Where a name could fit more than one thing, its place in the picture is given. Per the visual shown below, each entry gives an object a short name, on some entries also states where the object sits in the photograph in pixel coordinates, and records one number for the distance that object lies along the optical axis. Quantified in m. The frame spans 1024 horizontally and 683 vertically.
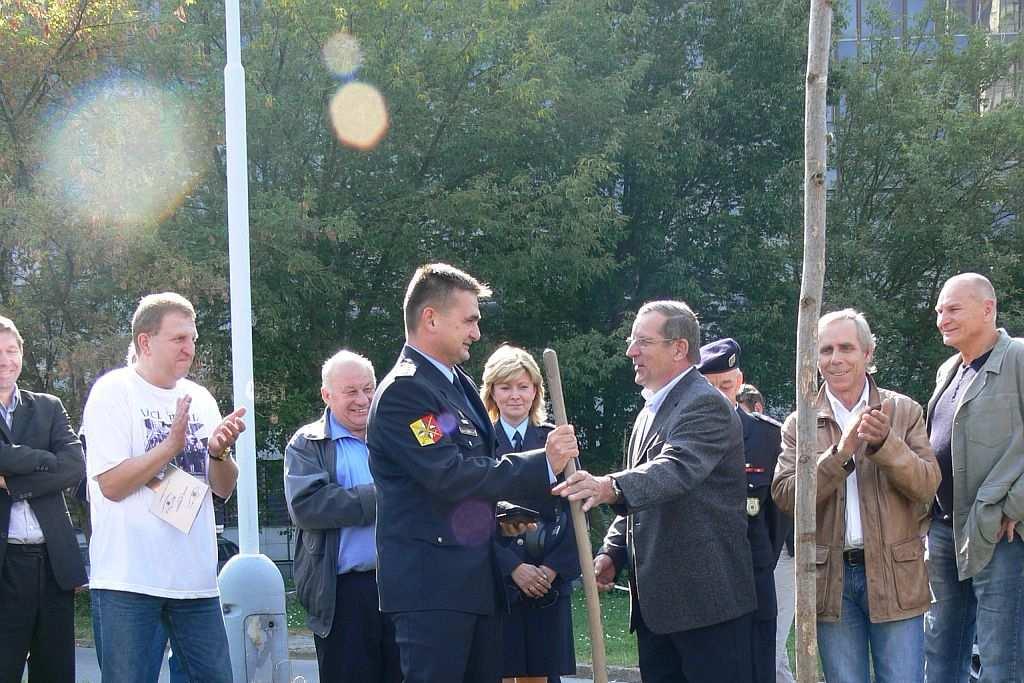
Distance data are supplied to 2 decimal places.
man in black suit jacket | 5.38
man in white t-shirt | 4.72
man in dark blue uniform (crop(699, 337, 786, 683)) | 4.98
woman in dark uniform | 5.77
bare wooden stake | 3.86
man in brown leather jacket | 4.75
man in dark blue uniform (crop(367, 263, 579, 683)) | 4.14
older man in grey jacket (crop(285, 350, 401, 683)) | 5.42
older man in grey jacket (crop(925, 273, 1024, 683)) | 5.09
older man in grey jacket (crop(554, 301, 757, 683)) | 4.60
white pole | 8.02
